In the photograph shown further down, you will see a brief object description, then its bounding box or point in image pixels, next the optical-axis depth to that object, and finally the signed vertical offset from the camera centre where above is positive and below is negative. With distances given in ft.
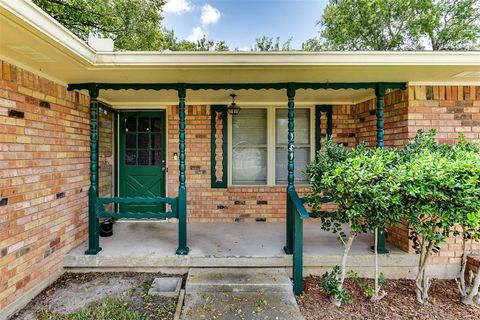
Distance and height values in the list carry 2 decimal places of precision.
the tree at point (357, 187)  7.23 -0.90
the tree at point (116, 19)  22.00 +12.86
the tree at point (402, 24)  36.14 +18.88
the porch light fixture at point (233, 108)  13.48 +2.45
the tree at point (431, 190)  7.00 -0.93
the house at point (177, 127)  7.89 +1.32
